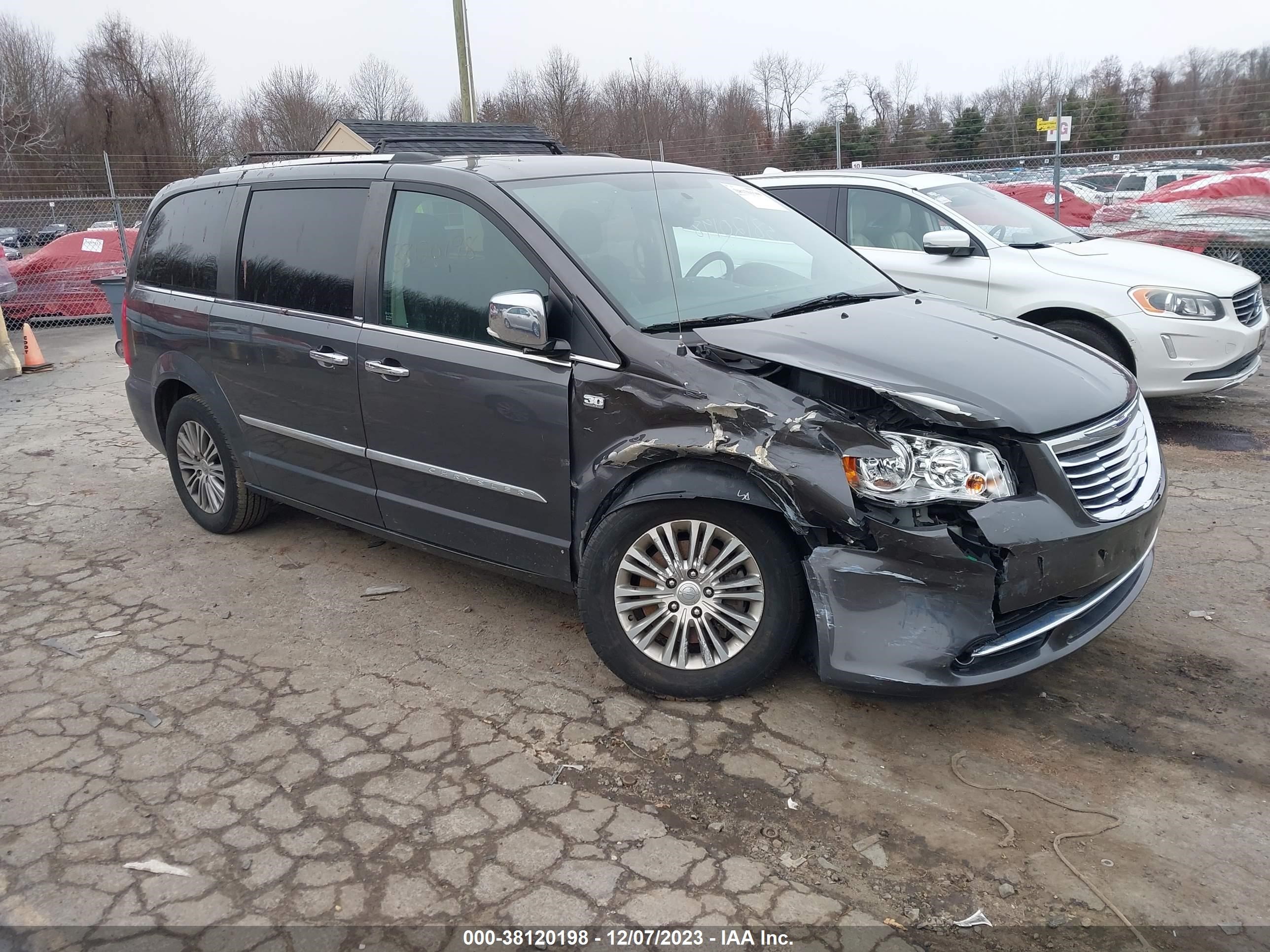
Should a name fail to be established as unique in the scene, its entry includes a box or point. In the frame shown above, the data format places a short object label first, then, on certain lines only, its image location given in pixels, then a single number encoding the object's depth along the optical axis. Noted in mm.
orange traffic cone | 11109
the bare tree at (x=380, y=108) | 41656
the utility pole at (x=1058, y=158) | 11734
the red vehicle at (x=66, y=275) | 14609
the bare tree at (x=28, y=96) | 38812
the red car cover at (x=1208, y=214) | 11461
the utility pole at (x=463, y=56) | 14375
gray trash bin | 10812
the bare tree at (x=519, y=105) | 32406
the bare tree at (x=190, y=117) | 41031
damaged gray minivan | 2926
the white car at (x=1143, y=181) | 15992
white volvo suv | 6332
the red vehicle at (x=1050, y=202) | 14578
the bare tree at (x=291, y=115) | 40094
